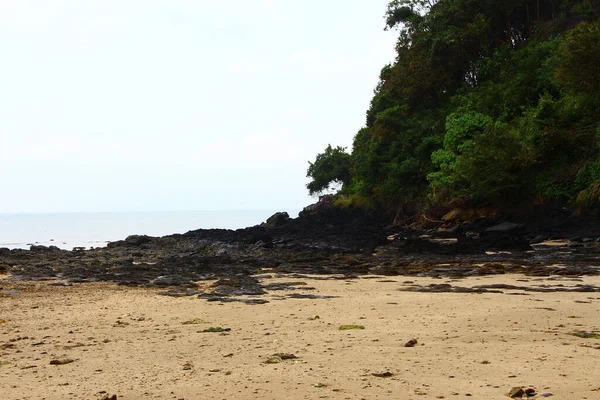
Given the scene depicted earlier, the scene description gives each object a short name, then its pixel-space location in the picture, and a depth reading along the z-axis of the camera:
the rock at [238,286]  11.91
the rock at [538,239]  21.52
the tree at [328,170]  66.94
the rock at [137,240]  35.59
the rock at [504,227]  24.46
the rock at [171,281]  14.30
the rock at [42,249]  29.96
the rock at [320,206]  61.71
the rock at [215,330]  7.69
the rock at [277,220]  50.69
